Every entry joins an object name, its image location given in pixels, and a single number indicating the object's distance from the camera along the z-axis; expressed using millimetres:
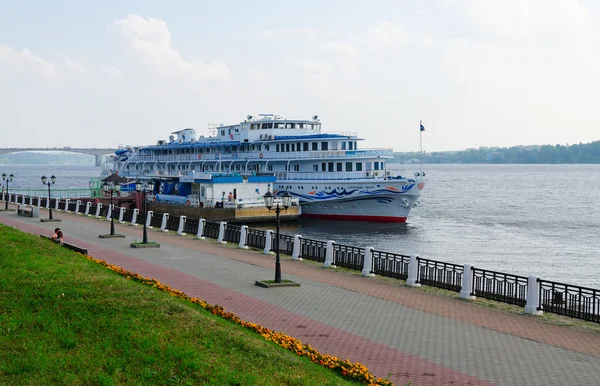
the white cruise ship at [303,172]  57625
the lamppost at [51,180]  40688
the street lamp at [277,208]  20078
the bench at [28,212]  43250
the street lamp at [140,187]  33659
